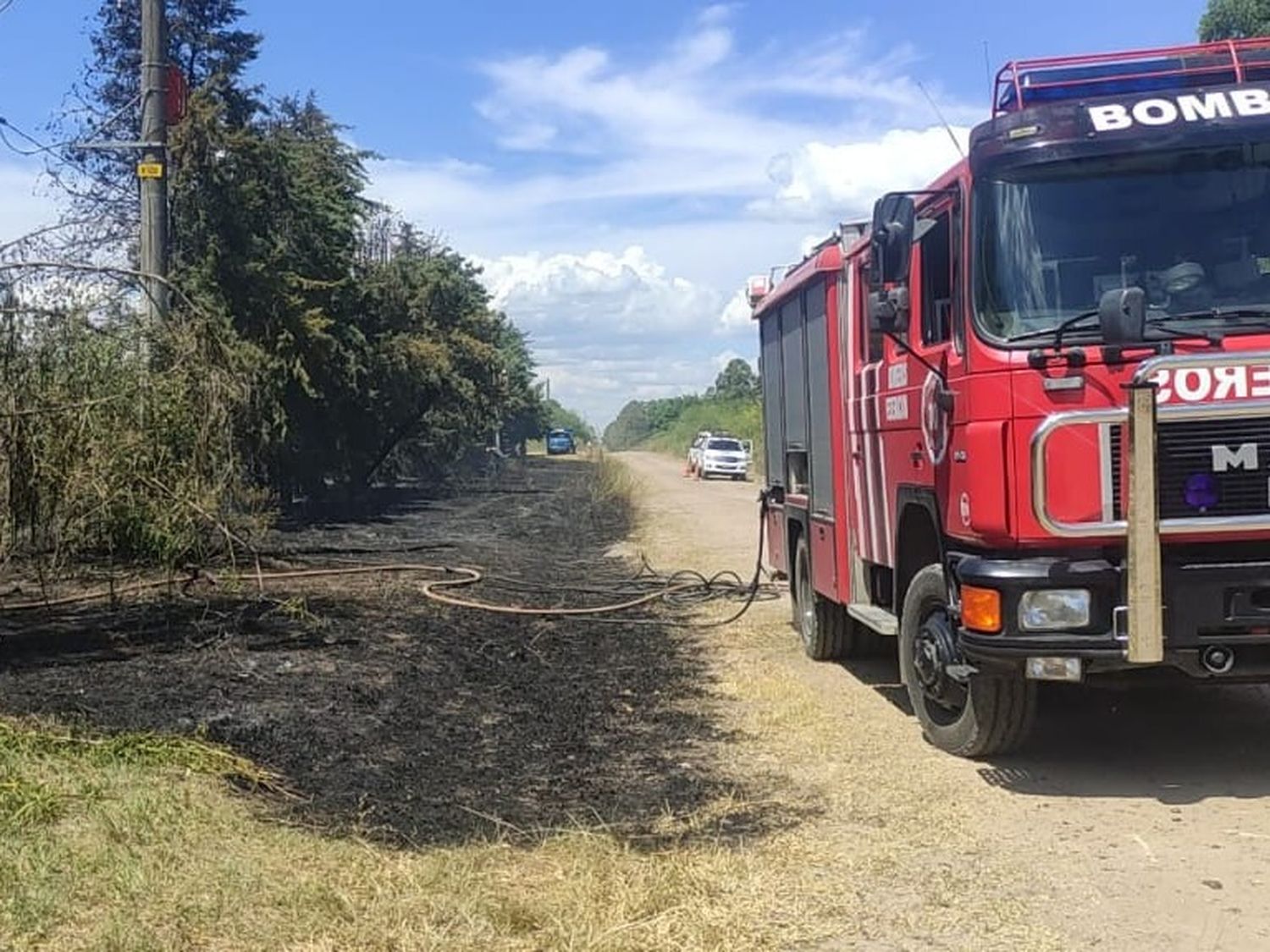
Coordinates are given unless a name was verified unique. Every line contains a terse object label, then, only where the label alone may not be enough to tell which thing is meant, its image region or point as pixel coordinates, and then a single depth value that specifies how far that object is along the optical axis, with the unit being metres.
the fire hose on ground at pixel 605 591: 12.84
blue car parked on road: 94.19
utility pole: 13.28
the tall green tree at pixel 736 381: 105.50
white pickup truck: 49.41
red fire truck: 5.96
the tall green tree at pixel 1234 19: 24.81
